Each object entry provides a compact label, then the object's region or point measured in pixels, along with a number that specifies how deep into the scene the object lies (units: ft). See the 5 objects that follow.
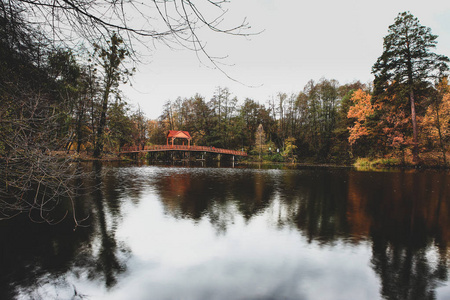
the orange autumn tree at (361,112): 89.86
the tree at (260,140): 154.26
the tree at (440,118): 73.10
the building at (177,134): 139.07
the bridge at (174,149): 129.55
